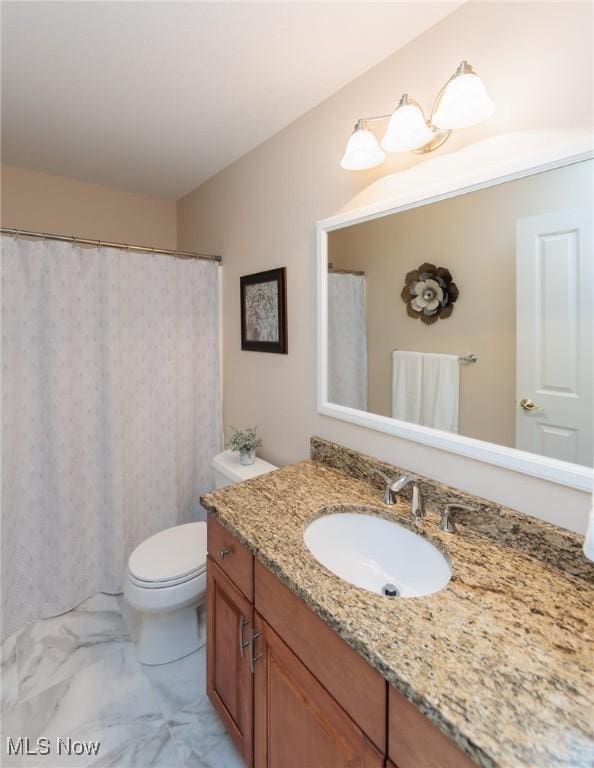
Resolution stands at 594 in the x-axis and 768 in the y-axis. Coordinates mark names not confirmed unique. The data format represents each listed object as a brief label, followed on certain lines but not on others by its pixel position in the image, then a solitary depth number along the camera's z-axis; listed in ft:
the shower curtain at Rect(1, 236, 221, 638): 5.67
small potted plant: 6.07
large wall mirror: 2.91
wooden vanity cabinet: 2.07
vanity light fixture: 3.02
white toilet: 4.89
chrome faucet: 3.59
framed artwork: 5.66
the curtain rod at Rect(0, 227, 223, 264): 5.49
